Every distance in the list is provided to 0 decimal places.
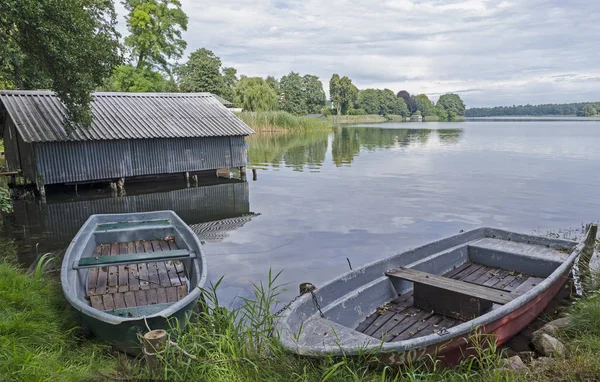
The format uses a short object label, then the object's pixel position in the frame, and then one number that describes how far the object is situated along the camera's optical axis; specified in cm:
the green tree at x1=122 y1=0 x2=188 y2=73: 4084
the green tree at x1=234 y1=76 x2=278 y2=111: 6166
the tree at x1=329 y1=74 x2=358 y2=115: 10831
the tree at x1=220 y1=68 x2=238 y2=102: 6500
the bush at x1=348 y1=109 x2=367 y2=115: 11274
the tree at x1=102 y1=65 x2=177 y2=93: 4231
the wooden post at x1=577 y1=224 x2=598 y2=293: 883
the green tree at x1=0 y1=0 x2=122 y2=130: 1245
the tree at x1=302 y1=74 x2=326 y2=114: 9062
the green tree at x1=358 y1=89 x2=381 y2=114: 12500
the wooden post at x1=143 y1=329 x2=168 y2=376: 450
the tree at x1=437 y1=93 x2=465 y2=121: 16350
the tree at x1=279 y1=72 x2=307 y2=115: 8769
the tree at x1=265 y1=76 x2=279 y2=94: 9342
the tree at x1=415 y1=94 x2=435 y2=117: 15650
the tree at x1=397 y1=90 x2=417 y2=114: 15525
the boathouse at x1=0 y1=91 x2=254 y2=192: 1836
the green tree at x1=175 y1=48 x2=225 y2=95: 6169
